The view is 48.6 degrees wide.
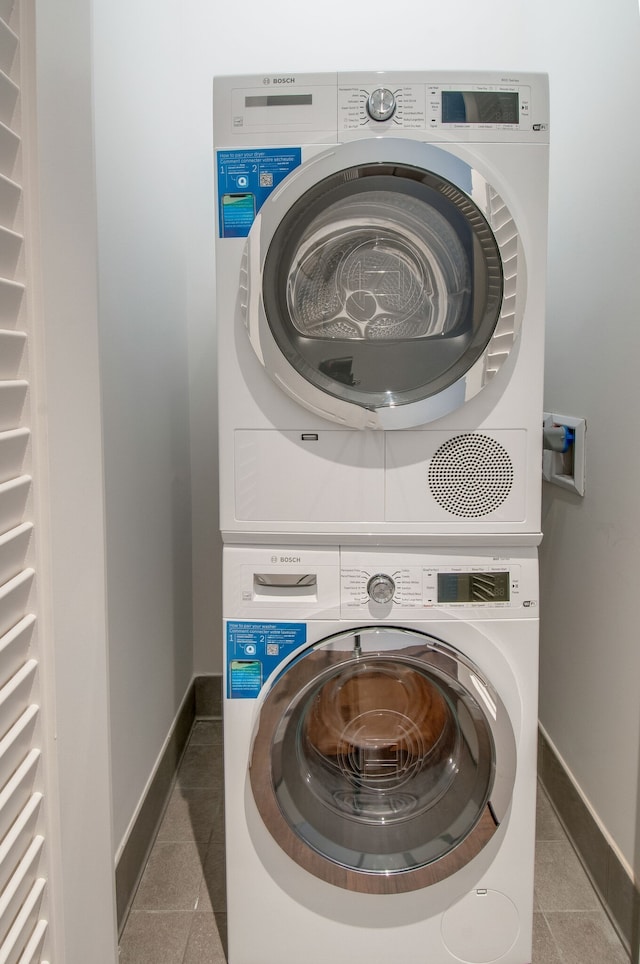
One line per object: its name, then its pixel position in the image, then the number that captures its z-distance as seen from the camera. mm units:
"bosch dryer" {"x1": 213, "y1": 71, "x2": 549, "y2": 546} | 1288
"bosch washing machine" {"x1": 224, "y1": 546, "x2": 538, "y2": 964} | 1338
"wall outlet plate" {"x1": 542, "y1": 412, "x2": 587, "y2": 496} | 1716
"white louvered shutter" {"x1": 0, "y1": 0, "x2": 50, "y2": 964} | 766
